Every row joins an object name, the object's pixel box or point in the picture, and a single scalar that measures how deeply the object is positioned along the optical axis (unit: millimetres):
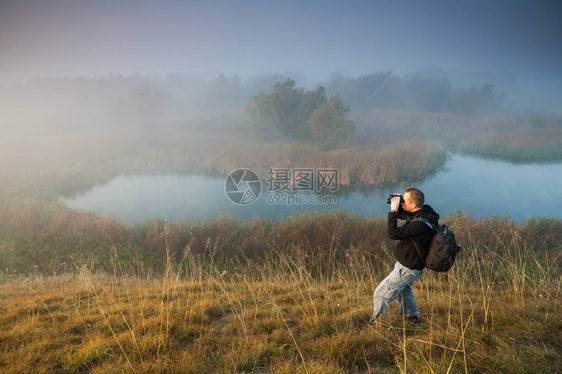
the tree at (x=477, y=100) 38406
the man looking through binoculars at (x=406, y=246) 3098
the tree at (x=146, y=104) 31344
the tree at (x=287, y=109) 23484
